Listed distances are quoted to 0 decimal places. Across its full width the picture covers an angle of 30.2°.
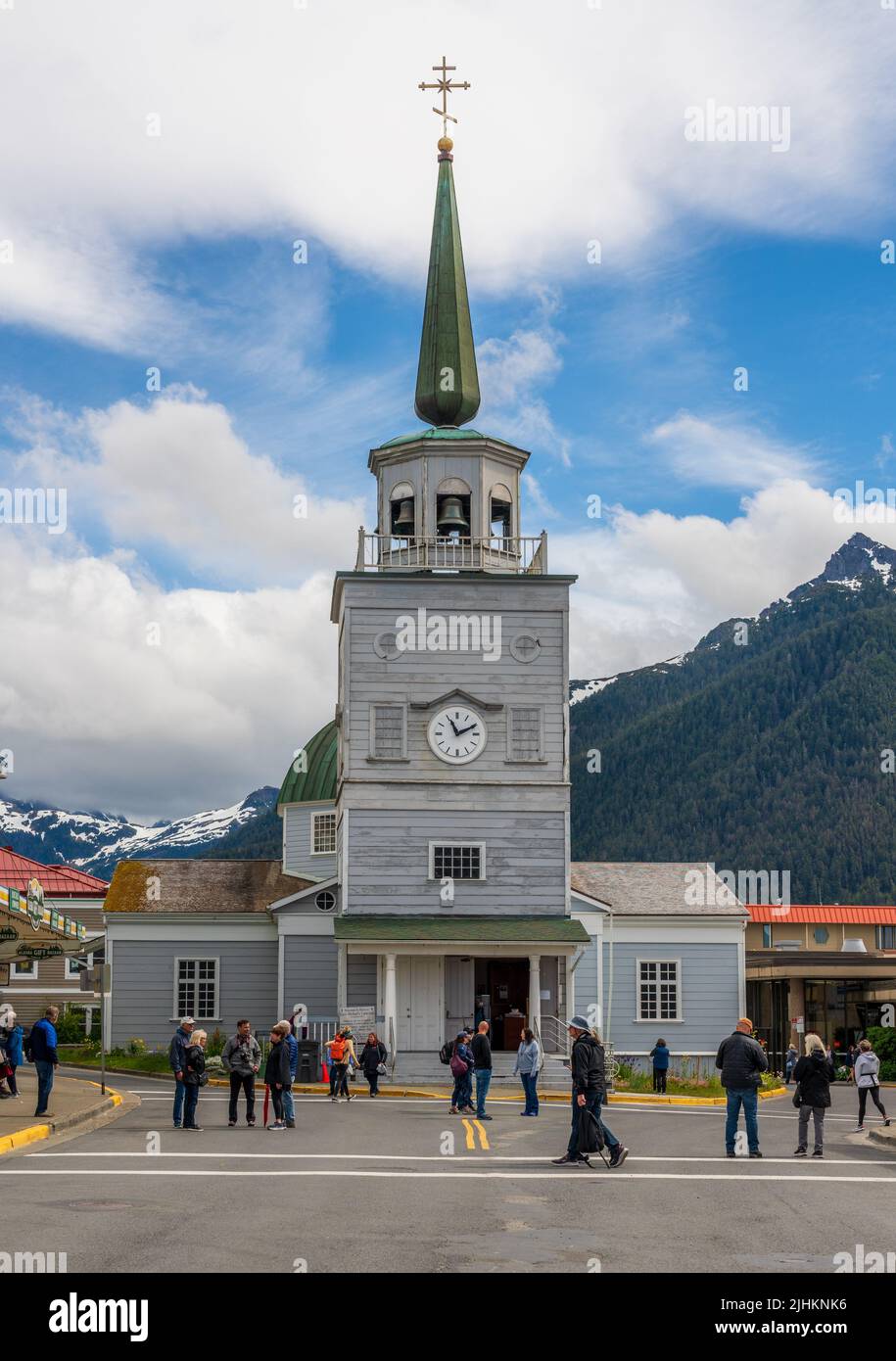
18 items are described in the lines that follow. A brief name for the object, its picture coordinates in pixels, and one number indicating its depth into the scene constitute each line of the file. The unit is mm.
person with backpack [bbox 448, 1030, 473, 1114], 28891
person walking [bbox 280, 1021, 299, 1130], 24172
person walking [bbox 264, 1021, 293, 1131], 24234
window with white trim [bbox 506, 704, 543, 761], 42500
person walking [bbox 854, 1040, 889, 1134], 28031
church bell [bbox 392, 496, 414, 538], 44656
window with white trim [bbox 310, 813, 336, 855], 53250
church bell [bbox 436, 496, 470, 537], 43844
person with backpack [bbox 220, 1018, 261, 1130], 24766
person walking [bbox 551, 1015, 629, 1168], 18875
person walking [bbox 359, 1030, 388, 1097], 34938
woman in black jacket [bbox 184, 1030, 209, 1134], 23625
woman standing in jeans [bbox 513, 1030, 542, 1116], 28125
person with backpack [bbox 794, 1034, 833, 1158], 21172
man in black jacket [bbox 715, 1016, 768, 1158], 20031
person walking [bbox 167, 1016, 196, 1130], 23812
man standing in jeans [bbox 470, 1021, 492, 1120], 27688
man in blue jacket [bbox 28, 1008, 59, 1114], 24534
